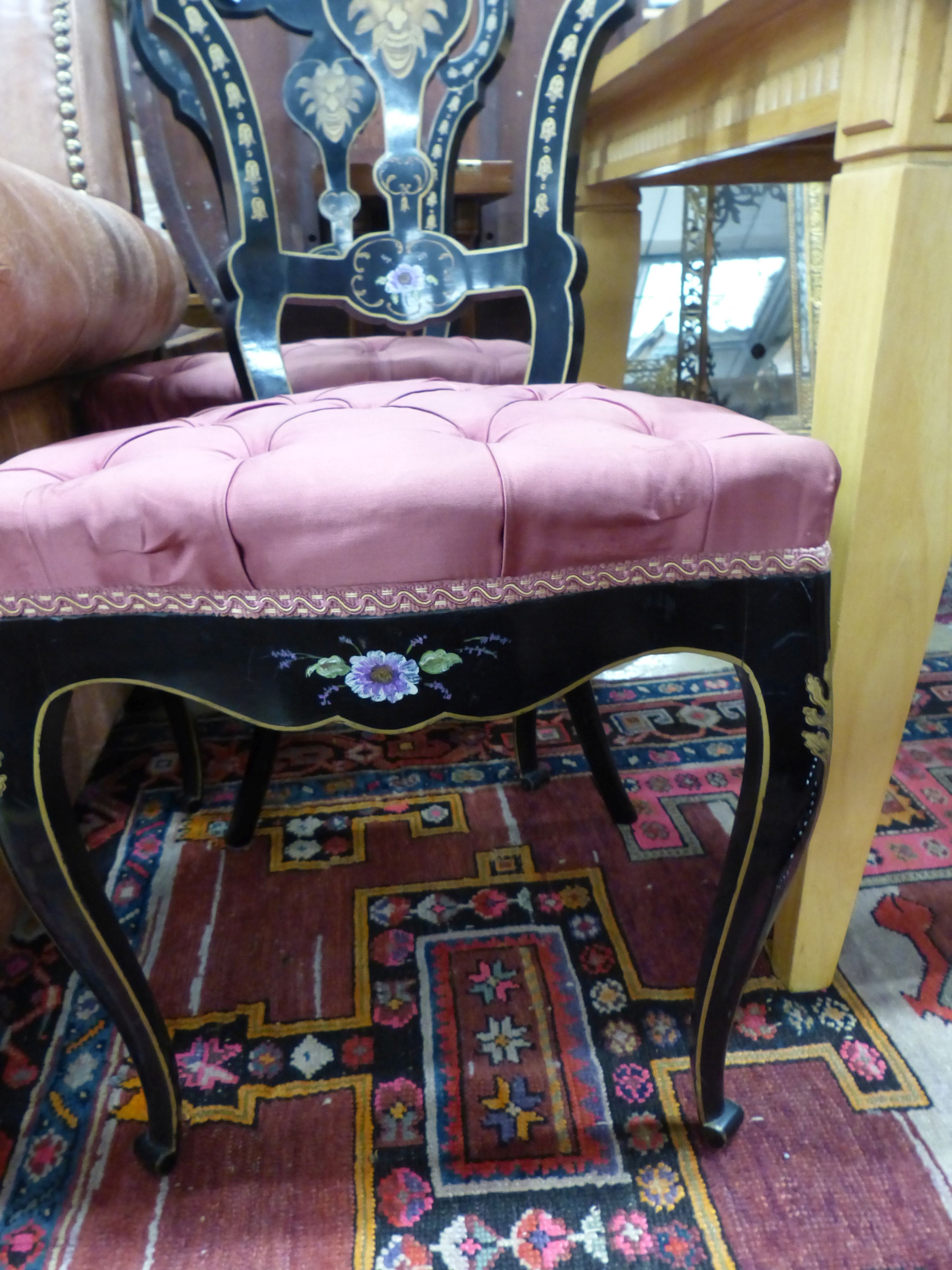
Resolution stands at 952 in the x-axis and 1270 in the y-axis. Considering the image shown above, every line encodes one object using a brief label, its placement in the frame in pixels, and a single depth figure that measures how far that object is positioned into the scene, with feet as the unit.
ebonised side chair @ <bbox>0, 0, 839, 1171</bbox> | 1.37
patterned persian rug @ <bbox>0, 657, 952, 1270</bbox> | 1.93
